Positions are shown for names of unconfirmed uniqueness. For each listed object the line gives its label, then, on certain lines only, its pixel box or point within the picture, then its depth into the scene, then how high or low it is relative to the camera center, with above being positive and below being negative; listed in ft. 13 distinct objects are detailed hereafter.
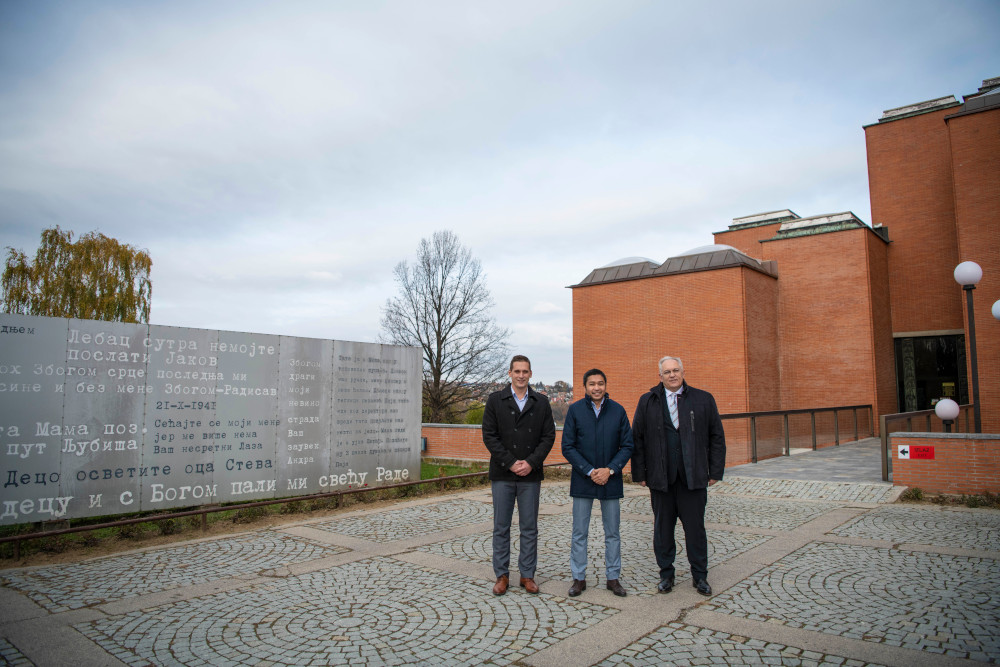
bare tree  100.53 +10.26
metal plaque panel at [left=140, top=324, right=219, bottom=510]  26.02 -0.83
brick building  71.97 +10.82
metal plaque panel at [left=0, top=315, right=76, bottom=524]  22.31 -0.63
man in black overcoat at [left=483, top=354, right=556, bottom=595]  16.12 -1.52
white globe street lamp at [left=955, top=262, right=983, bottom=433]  34.58 +6.33
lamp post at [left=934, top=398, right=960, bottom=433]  38.52 -0.91
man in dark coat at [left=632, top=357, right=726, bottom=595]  15.90 -1.67
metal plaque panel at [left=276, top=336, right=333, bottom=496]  30.73 -0.87
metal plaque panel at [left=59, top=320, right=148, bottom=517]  23.82 -0.72
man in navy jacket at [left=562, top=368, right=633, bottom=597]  15.81 -1.66
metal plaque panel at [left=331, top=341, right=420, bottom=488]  33.55 -0.86
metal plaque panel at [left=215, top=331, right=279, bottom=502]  28.43 -0.77
